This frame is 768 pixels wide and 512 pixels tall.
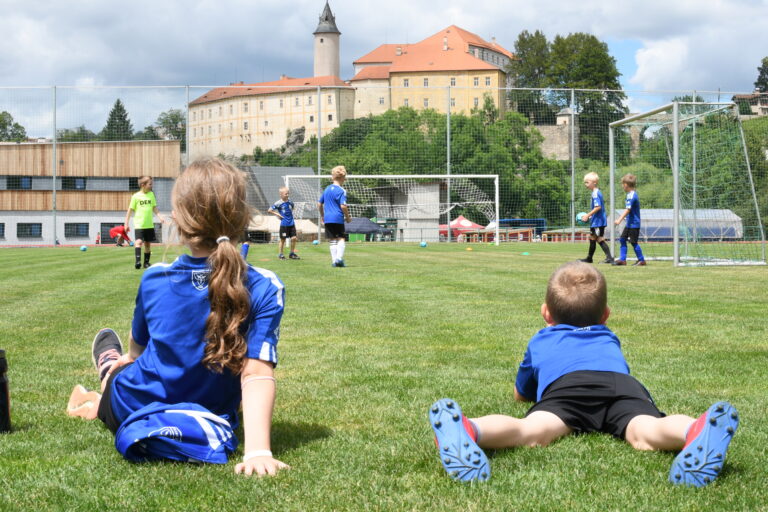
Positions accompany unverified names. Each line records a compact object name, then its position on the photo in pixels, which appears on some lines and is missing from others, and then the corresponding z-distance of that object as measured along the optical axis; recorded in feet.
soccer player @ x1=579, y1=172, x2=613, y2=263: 52.95
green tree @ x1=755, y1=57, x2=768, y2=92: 355.56
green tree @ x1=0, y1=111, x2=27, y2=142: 113.08
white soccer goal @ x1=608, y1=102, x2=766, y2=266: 57.62
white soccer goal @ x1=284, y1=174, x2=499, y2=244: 111.75
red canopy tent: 114.21
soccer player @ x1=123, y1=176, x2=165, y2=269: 49.85
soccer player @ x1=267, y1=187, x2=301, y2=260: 61.00
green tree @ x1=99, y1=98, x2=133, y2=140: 111.24
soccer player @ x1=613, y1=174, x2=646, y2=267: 52.06
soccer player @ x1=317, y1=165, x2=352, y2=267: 49.26
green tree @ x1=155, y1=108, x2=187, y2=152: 108.99
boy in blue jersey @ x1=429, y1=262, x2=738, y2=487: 8.38
